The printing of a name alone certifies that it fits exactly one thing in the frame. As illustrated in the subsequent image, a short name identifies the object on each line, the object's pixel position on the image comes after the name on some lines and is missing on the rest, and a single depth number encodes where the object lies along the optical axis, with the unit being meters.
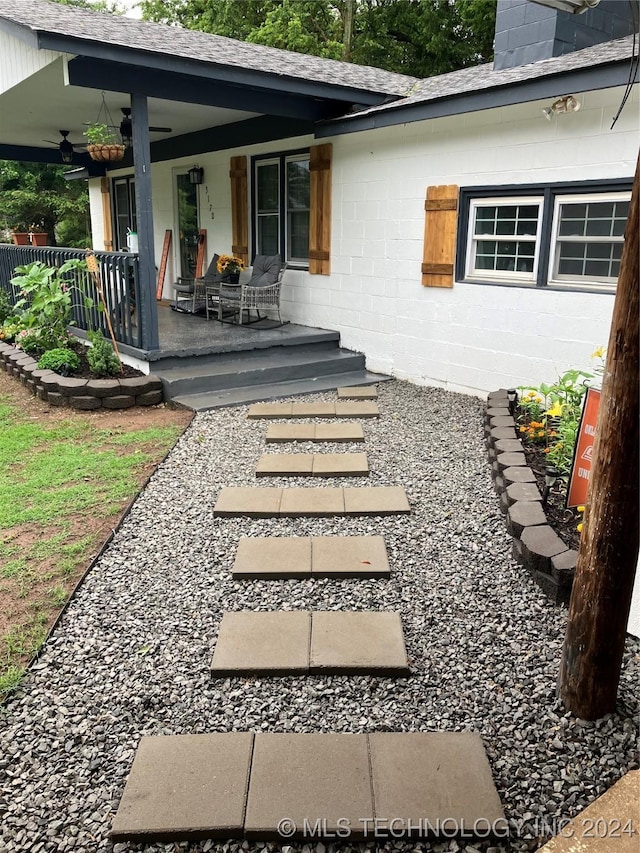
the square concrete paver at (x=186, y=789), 1.66
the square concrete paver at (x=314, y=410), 5.49
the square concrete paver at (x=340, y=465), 4.17
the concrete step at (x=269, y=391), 5.84
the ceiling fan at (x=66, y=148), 9.18
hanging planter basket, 6.54
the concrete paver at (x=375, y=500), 3.59
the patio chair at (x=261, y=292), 7.82
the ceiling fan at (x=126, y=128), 7.35
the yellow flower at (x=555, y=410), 3.79
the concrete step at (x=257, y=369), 6.09
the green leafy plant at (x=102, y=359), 6.08
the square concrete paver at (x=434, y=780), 1.71
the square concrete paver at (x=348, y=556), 2.92
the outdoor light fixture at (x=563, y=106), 4.89
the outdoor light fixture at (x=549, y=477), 3.47
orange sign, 3.18
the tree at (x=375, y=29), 16.12
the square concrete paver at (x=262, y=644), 2.27
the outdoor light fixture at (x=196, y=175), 9.62
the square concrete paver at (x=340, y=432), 4.88
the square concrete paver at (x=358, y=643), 2.28
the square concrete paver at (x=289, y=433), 4.88
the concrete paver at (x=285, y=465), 4.17
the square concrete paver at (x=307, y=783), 1.68
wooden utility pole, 1.79
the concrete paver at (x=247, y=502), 3.57
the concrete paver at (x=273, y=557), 2.91
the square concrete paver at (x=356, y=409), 5.51
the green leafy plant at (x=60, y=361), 6.24
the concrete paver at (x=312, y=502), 3.56
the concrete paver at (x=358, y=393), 6.16
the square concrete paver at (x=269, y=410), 5.48
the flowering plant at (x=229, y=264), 8.43
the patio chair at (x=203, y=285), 8.45
